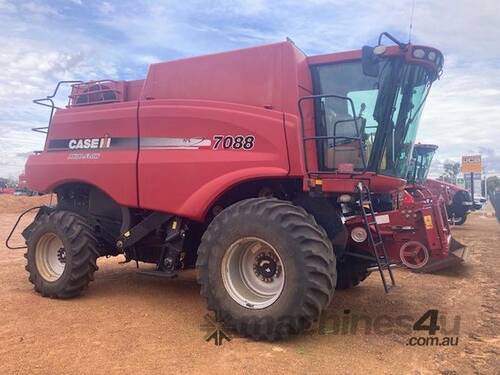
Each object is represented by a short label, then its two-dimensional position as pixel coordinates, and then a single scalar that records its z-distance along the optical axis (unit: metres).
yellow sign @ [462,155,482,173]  25.11
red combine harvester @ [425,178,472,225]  20.39
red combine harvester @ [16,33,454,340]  5.11
